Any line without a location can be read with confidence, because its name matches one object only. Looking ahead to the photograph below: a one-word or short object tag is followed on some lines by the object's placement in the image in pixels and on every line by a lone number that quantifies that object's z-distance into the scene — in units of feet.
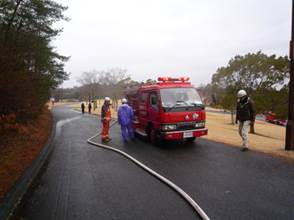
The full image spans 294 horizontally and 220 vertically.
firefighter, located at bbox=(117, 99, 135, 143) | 34.27
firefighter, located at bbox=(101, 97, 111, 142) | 35.45
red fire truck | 27.96
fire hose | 12.11
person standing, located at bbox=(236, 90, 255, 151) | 26.40
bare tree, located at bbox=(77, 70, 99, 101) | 189.17
